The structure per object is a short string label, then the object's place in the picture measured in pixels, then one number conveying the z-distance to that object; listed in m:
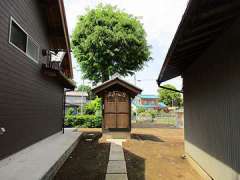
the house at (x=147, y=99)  58.75
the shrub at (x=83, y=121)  15.55
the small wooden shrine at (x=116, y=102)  9.58
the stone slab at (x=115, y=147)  7.04
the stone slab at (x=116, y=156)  5.62
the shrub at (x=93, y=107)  19.18
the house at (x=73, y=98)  36.79
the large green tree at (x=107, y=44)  17.56
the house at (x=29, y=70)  4.40
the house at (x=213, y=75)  2.76
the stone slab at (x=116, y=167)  4.47
